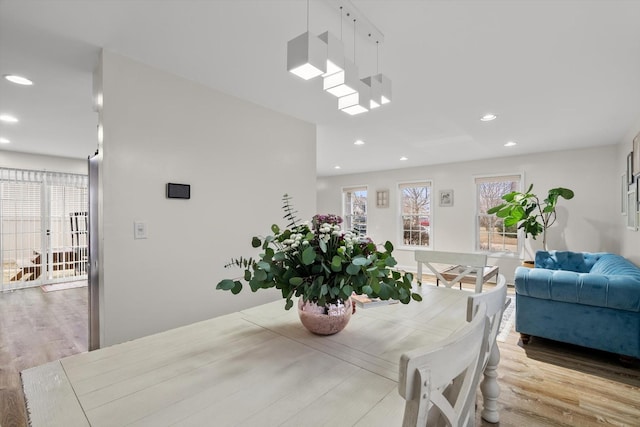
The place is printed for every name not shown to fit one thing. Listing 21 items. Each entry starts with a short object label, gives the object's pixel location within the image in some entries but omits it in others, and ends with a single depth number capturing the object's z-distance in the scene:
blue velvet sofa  2.41
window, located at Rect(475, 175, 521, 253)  5.51
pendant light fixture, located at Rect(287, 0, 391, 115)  1.23
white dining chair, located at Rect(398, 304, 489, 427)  0.51
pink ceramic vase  1.18
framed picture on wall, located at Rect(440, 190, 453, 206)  6.12
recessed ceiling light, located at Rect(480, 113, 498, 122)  3.20
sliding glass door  5.11
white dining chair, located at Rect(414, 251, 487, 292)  2.12
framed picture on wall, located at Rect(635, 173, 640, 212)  3.05
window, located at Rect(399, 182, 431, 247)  6.56
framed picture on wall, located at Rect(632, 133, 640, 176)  3.04
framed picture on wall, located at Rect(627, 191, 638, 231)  3.23
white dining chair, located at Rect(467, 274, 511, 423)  0.88
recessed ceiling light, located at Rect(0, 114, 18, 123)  3.23
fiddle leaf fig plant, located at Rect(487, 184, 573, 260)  4.46
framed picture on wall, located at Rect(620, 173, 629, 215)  3.83
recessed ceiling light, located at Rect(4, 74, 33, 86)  2.28
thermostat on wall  2.22
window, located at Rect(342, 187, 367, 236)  7.62
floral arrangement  1.08
